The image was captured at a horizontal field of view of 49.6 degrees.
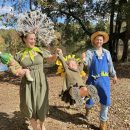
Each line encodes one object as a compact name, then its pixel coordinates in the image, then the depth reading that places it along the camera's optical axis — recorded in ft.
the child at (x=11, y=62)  6.83
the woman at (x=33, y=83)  7.16
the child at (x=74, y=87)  7.38
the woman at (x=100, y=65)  7.87
